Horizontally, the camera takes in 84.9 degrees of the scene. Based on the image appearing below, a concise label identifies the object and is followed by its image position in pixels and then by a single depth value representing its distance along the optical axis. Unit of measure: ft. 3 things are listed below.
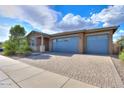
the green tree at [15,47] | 28.04
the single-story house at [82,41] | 26.72
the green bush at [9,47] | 27.46
